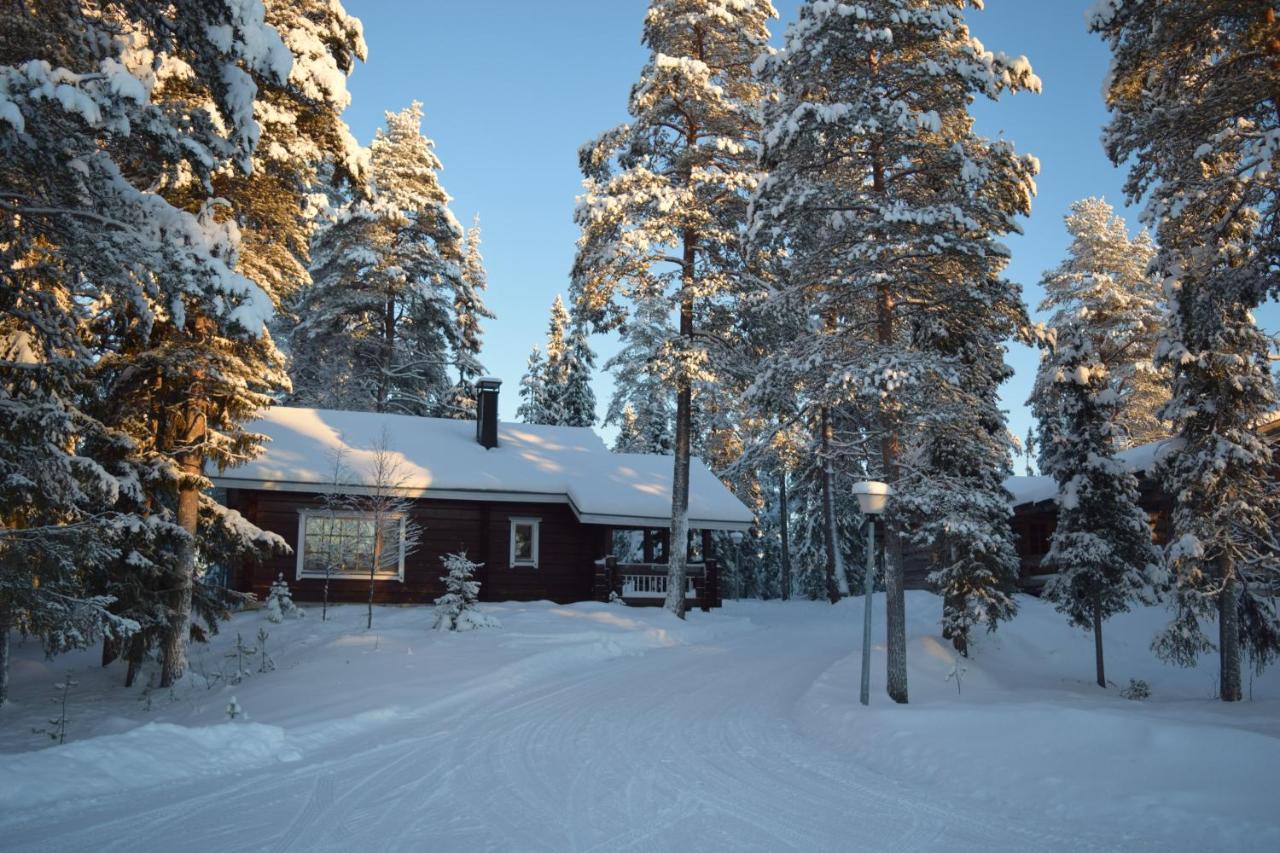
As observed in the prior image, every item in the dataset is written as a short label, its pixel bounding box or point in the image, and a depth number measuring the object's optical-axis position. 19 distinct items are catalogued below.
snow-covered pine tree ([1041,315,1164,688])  16.73
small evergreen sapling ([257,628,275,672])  12.77
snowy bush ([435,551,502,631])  16.33
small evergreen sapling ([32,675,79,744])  8.90
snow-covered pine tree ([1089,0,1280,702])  9.90
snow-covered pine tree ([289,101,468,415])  28.89
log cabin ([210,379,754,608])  20.66
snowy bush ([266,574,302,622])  17.61
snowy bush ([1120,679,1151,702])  14.32
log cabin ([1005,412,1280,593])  22.09
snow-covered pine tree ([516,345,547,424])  48.63
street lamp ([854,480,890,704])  10.58
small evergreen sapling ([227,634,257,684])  12.04
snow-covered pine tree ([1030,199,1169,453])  31.73
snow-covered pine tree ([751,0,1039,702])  11.29
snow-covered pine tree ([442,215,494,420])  31.31
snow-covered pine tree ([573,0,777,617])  19.14
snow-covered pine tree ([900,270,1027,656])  11.36
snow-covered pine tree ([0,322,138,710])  7.43
